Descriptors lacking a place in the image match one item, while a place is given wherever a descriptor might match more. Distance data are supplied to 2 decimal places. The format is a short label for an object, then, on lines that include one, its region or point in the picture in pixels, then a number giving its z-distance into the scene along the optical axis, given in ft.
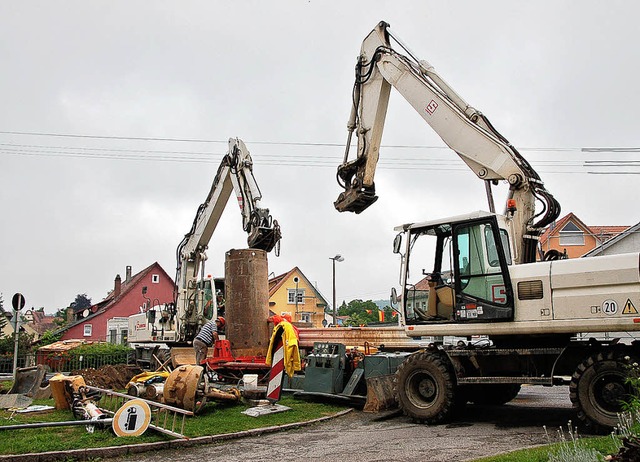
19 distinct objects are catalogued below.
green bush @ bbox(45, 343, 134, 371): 86.28
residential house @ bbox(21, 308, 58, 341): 137.39
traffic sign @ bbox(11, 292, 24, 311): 45.47
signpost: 45.44
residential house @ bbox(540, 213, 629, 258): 130.82
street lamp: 140.15
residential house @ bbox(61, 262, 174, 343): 154.81
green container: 38.19
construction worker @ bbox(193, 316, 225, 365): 46.06
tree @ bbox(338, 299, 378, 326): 257.92
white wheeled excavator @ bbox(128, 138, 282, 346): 53.26
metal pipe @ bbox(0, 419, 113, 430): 26.50
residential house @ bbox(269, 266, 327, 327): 192.24
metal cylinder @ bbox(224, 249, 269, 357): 46.60
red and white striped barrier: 36.11
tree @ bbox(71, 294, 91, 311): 442.18
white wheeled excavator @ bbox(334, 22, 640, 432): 28.35
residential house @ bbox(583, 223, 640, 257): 92.27
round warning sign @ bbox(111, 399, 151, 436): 27.20
